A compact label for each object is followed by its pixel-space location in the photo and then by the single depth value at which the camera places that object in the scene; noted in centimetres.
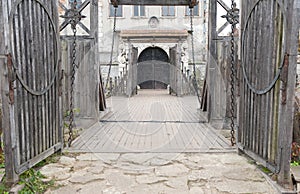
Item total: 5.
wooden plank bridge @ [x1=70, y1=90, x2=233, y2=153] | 459
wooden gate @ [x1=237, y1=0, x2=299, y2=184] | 296
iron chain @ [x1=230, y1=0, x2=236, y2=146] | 459
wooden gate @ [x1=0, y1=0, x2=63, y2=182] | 300
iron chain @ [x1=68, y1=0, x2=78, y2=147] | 458
